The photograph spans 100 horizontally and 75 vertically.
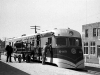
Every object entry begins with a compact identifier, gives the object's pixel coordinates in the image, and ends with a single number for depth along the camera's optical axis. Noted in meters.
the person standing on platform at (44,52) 16.73
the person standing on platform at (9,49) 20.20
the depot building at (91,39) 37.59
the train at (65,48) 15.12
